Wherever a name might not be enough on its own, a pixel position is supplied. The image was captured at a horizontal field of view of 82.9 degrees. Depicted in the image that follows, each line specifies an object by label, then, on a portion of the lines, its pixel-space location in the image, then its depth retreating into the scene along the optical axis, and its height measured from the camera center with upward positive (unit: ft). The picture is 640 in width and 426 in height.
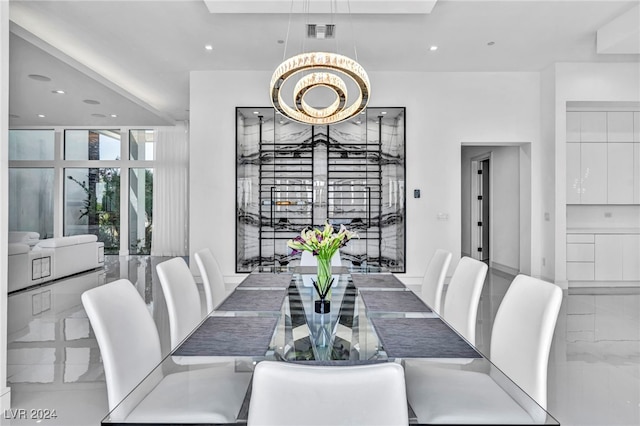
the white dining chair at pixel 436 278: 8.67 -1.57
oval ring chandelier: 8.17 +3.32
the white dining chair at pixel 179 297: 6.61 -1.62
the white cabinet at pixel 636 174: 18.69 +2.14
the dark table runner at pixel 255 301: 6.30 -1.61
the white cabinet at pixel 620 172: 18.70 +2.24
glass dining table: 4.16 -1.69
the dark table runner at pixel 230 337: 4.53 -1.68
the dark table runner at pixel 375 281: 8.06 -1.55
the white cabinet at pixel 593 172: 18.70 +2.24
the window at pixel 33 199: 29.53 +1.27
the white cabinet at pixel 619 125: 18.78 +4.69
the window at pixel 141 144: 30.09 +5.89
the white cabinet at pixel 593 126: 18.78 +4.63
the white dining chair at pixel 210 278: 8.59 -1.56
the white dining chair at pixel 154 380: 4.11 -2.02
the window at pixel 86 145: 29.63 +5.71
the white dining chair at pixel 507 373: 3.88 -1.94
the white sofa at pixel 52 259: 16.84 -2.37
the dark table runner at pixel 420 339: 4.43 -1.66
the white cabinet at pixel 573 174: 18.69 +2.13
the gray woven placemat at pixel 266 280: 8.06 -1.54
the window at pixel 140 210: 29.99 +0.39
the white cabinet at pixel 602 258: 18.13 -2.14
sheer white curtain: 29.19 +1.27
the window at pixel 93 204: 29.63 +0.87
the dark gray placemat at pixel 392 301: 6.23 -1.60
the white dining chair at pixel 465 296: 6.83 -1.63
